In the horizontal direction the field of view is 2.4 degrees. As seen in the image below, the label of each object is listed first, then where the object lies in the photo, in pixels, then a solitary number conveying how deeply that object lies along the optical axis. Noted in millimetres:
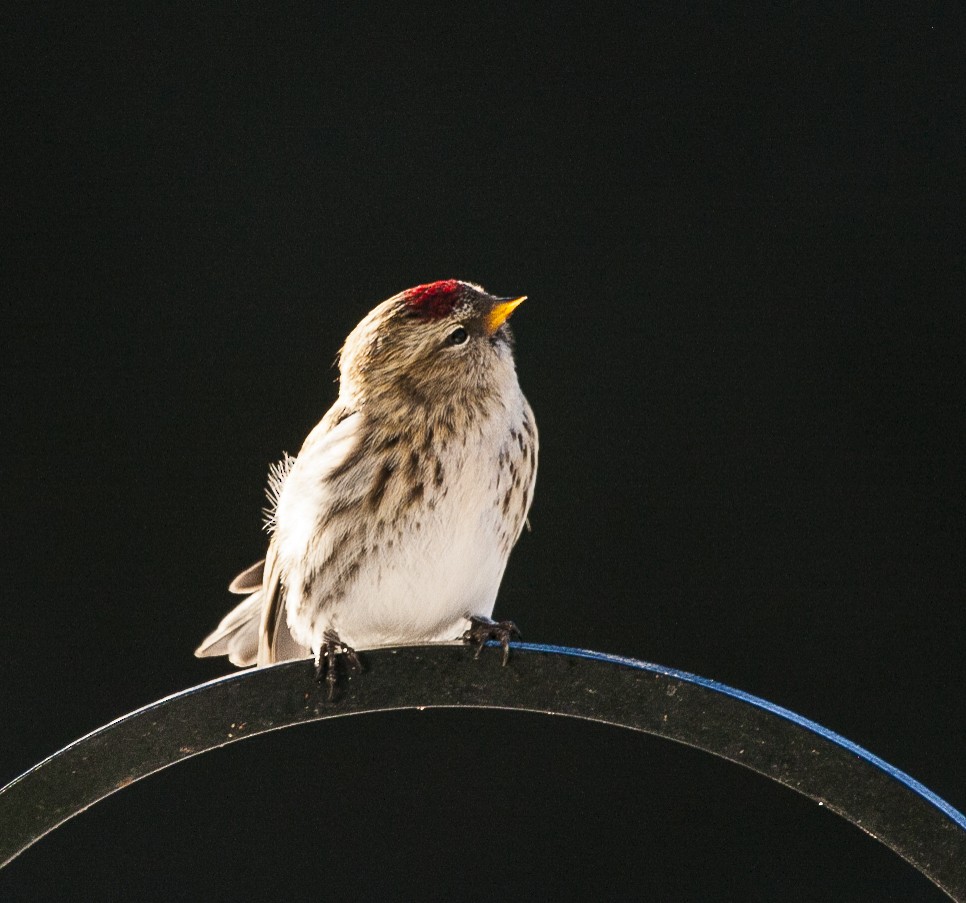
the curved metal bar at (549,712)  4656
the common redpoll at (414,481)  4752
